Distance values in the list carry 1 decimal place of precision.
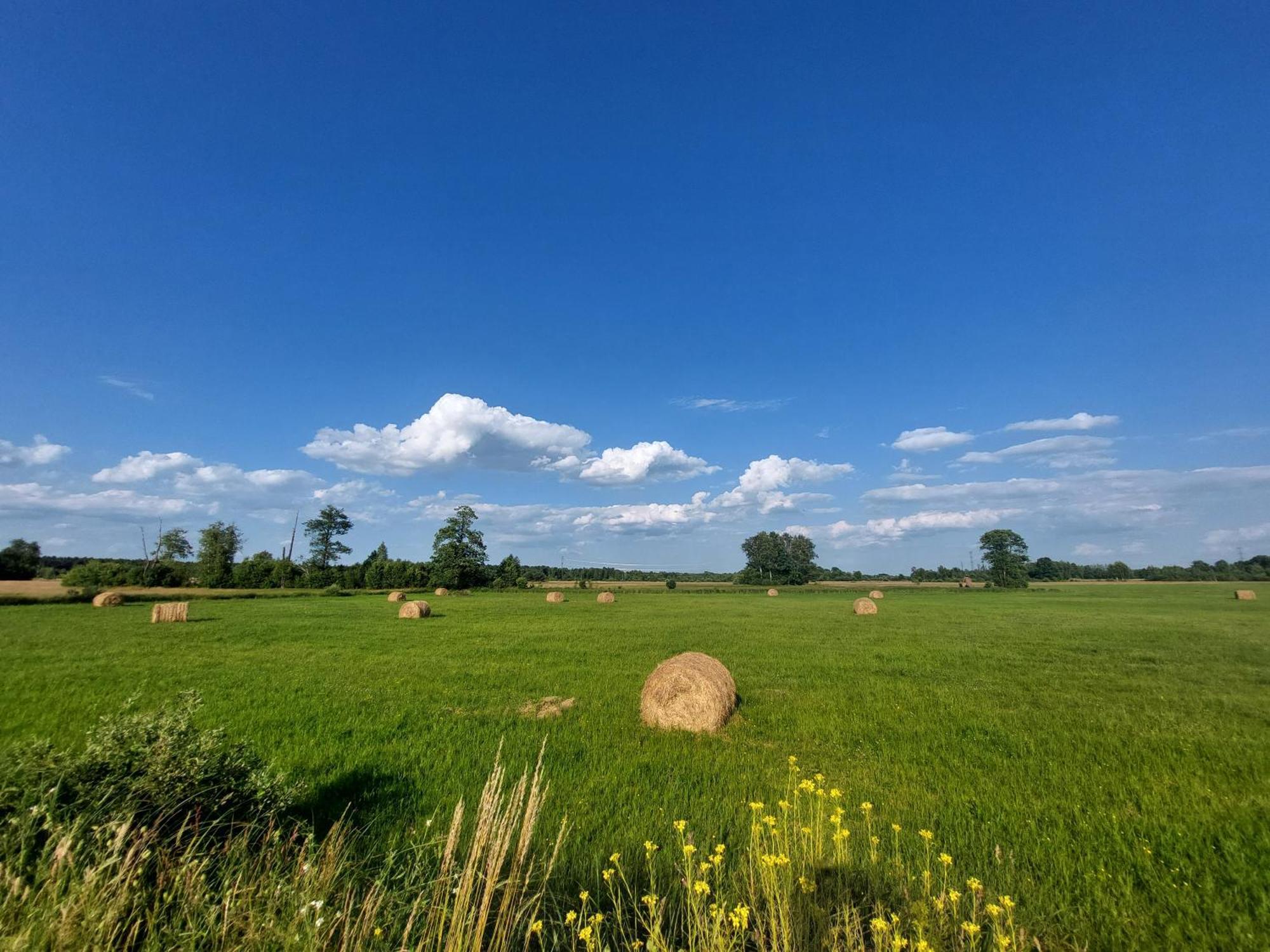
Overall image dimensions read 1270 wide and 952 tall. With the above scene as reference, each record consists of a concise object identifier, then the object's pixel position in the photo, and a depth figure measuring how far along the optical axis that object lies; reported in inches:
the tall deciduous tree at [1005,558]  4424.2
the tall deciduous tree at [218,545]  3902.6
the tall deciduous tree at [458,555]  3659.0
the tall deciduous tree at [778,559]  5359.3
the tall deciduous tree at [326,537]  4372.5
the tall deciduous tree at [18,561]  2874.0
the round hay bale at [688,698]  446.0
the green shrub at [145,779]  152.3
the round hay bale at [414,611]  1488.7
